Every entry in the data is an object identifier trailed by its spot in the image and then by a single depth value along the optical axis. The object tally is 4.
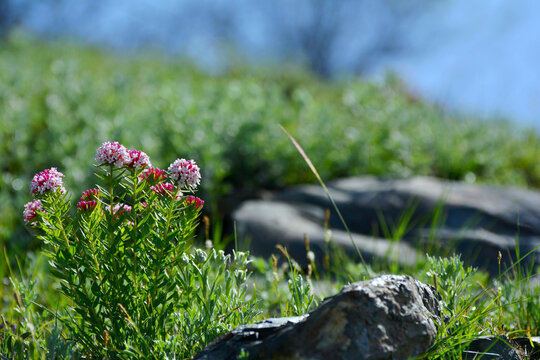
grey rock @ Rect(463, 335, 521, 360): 4.78
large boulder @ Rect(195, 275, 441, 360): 3.85
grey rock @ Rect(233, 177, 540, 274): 9.03
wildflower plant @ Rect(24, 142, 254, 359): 4.32
